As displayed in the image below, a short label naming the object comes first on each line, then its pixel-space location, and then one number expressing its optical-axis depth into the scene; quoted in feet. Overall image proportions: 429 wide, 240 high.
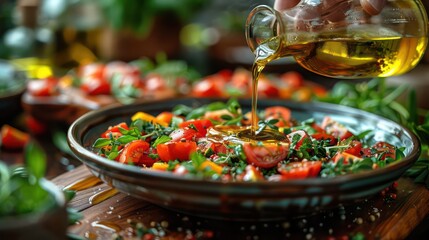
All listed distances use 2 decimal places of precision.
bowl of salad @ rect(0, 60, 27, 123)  2.64
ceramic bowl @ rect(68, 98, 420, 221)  1.69
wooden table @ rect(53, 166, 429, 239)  1.81
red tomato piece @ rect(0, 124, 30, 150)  2.63
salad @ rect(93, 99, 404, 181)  1.83
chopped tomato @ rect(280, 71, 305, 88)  3.20
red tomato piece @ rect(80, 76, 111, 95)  2.97
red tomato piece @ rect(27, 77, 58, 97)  2.93
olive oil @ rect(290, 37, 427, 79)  2.02
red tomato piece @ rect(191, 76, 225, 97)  2.98
